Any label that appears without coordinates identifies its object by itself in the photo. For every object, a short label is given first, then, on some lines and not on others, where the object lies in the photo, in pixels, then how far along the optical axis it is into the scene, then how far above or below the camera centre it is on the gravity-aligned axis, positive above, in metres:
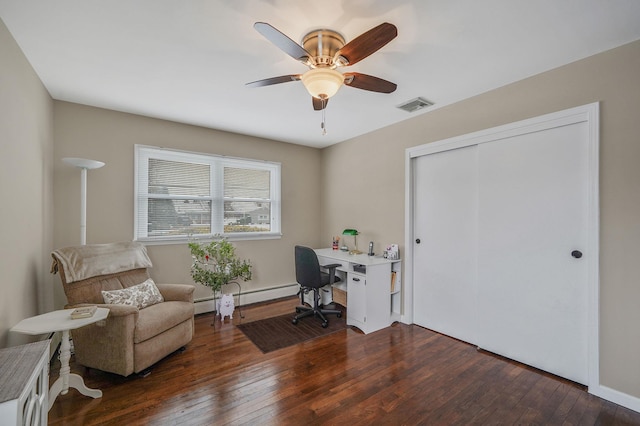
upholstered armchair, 2.18 -0.84
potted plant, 3.42 -0.68
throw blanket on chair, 2.40 -0.44
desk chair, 3.31 -0.79
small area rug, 2.91 -1.35
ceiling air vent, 2.89 +1.19
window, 3.43 +0.24
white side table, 1.75 -0.74
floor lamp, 2.79 +0.11
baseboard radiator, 3.73 -1.24
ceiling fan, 1.47 +0.93
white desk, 3.17 -0.92
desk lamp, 4.03 -0.35
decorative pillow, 2.45 -0.77
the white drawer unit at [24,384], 1.10 -0.76
